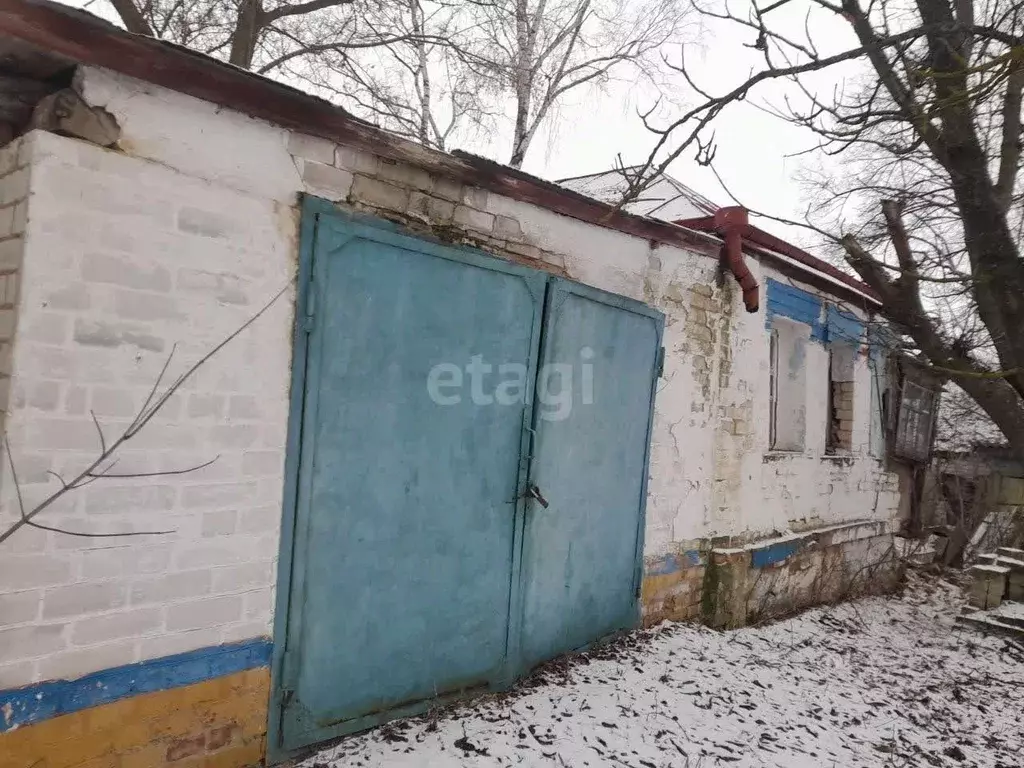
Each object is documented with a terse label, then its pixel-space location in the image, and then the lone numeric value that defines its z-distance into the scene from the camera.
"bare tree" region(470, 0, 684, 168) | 10.48
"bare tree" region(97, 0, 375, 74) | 6.21
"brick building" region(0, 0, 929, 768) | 2.05
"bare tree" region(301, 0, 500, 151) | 7.59
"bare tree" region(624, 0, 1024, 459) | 3.31
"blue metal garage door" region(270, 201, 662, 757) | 2.63
